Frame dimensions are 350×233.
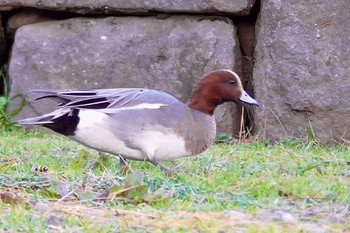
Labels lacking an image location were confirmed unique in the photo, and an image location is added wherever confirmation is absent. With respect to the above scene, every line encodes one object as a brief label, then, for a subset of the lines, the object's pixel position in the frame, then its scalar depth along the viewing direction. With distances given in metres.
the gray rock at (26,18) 15.16
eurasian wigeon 10.40
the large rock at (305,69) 13.82
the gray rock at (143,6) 14.25
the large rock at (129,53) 14.40
